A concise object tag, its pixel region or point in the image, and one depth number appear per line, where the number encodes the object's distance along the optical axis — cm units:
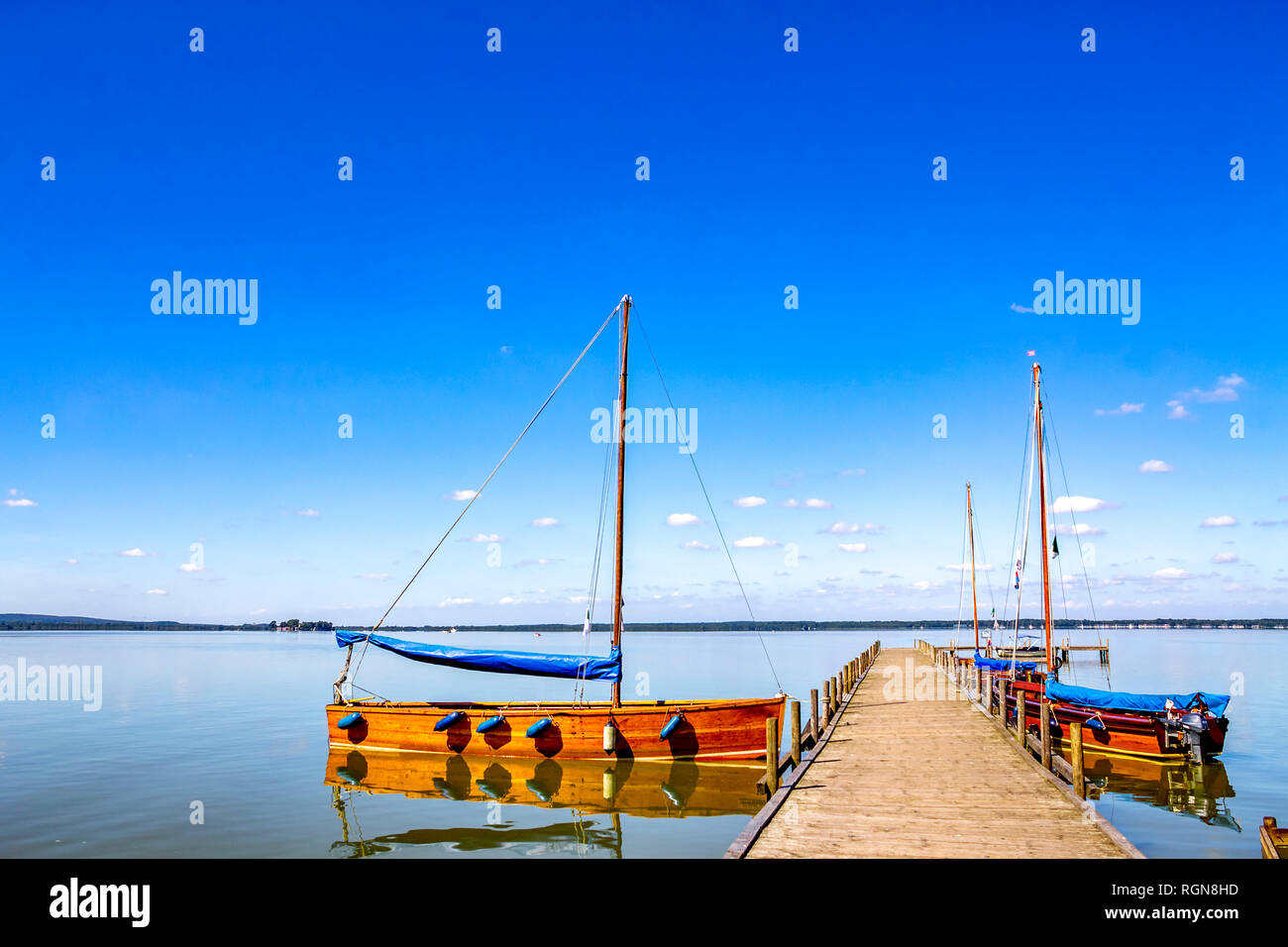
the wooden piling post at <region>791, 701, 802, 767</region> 1942
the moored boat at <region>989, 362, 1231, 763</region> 2558
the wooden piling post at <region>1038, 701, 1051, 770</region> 1872
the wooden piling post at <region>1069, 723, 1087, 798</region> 1565
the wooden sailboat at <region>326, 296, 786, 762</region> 2364
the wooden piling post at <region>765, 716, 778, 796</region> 1664
